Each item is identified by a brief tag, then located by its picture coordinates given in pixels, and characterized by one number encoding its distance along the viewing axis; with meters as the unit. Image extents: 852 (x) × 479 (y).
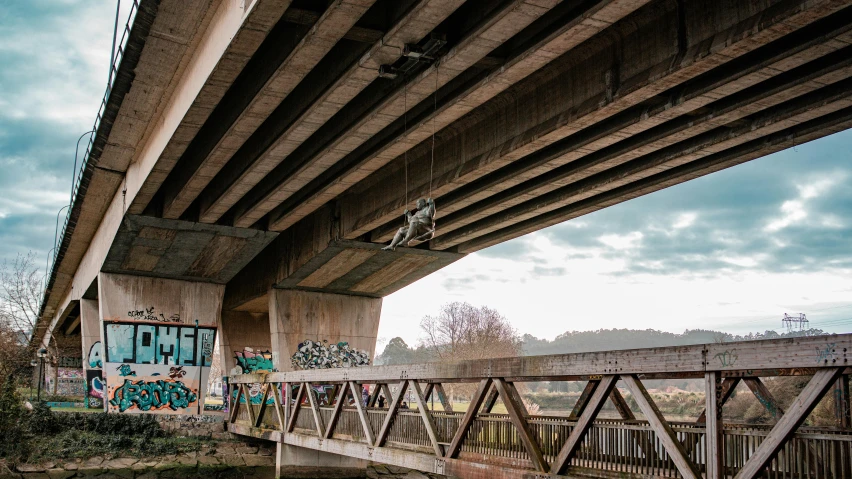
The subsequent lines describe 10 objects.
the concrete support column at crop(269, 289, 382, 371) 30.97
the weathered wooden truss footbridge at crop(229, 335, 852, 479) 7.98
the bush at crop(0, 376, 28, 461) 22.72
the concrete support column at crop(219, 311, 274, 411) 39.00
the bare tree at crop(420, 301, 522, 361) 75.81
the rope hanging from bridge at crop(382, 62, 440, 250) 15.36
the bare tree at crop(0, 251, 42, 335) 57.62
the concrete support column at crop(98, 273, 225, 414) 30.58
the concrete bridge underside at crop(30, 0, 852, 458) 12.43
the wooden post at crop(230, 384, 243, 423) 28.39
